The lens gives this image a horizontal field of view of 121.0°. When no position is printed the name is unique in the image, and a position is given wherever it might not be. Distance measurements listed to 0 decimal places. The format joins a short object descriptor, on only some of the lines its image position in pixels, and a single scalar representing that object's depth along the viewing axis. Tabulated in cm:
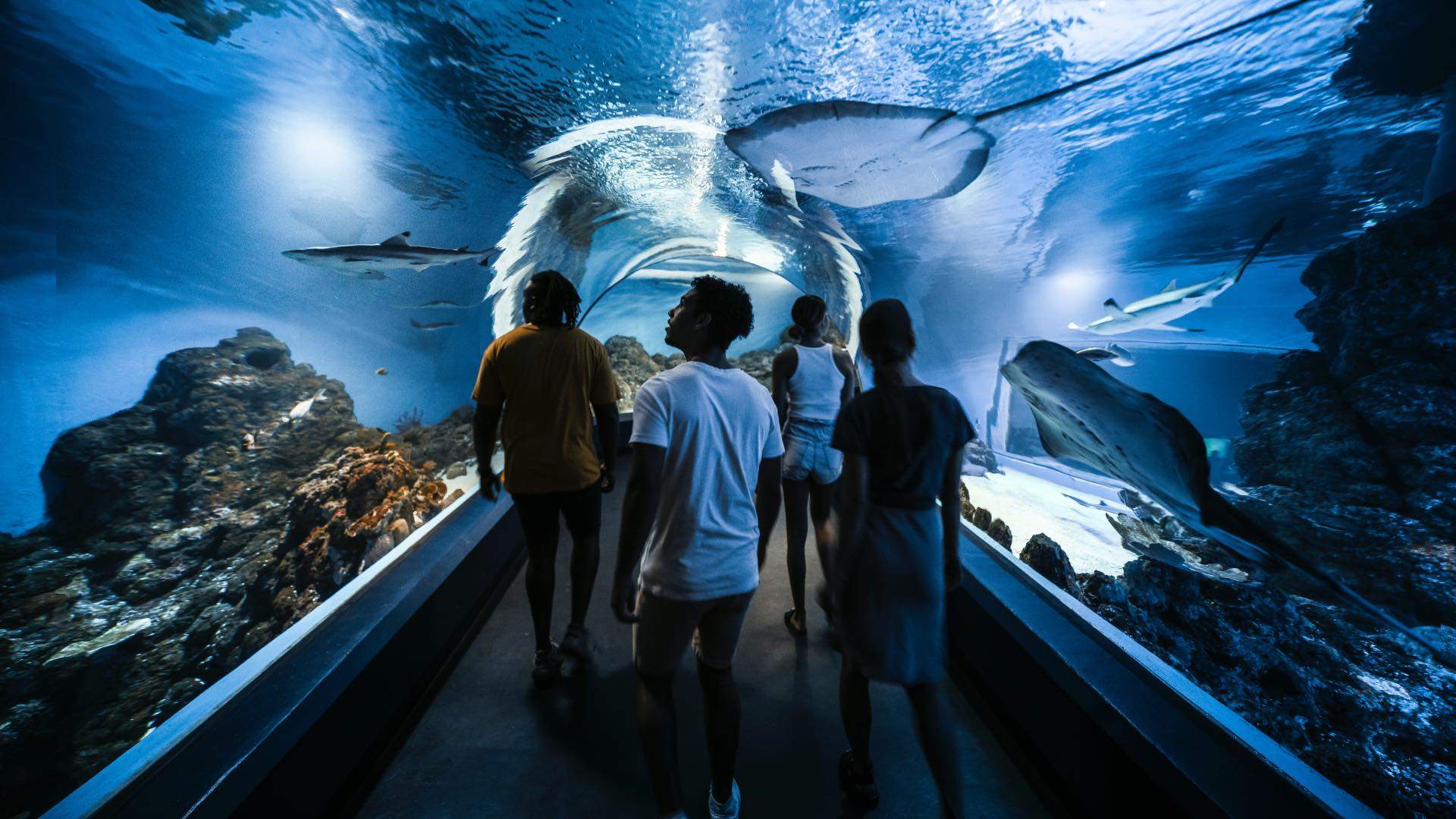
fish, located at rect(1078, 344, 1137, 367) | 274
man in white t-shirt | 131
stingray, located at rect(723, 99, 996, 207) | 266
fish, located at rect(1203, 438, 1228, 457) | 224
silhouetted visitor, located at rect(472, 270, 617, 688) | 209
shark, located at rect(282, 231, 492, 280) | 320
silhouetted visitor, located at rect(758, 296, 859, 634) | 256
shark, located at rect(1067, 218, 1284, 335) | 233
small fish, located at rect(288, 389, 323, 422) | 422
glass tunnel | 169
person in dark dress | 137
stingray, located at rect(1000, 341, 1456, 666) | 215
